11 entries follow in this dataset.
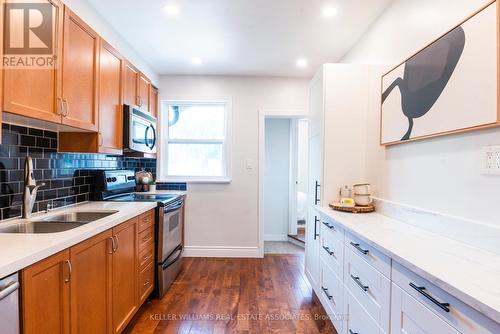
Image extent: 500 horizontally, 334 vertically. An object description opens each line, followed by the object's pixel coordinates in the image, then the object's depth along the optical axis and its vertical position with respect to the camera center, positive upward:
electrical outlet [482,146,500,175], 1.09 +0.04
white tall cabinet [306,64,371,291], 2.19 +0.35
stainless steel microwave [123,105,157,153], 2.38 +0.36
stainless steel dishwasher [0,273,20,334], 0.88 -0.50
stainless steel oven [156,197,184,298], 2.41 -0.81
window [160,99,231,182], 3.60 +0.39
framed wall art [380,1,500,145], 1.11 +0.45
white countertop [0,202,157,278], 0.94 -0.34
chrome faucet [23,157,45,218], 1.59 -0.14
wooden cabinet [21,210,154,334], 1.05 -0.64
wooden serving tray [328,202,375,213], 2.02 -0.33
